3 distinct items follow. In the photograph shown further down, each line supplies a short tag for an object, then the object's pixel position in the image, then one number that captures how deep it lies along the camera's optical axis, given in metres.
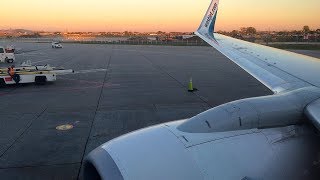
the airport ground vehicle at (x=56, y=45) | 83.88
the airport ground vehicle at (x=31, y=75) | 22.73
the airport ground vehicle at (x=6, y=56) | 42.83
